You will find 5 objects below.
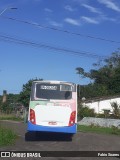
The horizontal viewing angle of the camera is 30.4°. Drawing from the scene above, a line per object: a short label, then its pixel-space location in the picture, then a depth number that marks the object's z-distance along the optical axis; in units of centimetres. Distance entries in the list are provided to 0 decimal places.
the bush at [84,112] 2684
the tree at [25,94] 3369
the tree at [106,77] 4310
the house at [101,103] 3210
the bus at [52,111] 1140
